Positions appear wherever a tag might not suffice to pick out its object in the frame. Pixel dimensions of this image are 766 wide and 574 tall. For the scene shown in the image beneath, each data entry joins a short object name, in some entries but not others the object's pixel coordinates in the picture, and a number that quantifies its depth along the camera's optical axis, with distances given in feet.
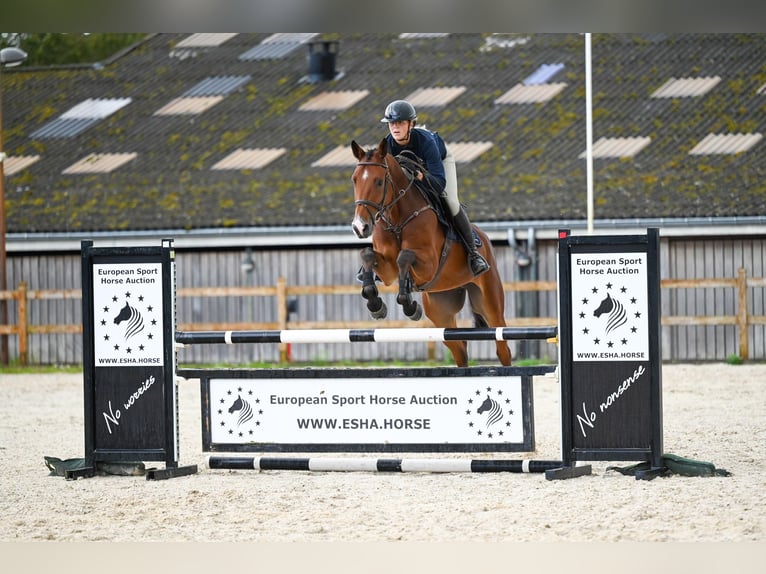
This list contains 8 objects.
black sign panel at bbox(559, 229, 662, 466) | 50.19
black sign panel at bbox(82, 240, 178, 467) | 54.08
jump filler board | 51.01
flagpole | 115.24
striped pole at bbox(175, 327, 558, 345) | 51.37
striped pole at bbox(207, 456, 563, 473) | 51.57
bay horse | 54.80
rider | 56.54
